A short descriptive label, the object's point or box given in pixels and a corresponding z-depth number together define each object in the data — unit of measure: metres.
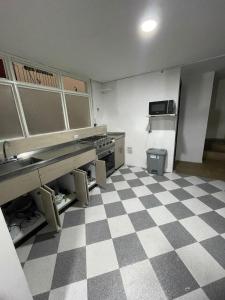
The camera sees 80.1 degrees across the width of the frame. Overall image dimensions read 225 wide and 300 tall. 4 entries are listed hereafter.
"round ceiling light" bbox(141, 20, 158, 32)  1.32
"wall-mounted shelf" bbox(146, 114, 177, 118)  2.75
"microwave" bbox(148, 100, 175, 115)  2.65
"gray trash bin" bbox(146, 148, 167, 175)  2.95
